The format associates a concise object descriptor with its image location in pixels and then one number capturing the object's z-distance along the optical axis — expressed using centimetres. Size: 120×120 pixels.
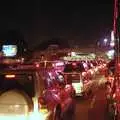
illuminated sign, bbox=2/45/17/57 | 4043
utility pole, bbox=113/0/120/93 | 544
